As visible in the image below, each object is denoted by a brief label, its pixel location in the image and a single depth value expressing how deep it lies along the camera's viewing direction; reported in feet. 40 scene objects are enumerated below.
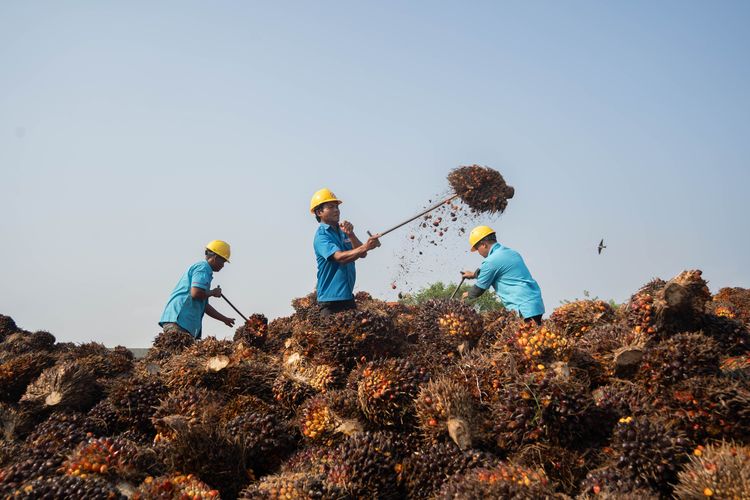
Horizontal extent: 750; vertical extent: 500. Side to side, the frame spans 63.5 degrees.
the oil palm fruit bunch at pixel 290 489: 13.37
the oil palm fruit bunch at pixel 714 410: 13.82
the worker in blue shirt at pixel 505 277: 28.35
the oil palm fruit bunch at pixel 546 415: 14.37
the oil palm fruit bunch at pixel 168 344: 26.89
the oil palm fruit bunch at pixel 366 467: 14.37
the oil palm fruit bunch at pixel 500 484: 12.08
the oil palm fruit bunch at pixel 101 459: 15.02
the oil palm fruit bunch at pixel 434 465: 14.14
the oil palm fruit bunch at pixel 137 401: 19.38
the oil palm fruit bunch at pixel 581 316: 20.86
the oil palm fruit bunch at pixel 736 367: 15.46
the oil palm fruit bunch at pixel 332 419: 16.24
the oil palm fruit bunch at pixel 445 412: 14.70
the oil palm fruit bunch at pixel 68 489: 13.00
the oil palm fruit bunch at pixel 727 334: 18.10
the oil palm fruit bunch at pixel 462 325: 21.98
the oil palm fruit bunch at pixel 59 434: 17.83
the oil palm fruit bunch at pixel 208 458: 15.38
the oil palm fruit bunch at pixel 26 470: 14.12
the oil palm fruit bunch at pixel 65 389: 20.99
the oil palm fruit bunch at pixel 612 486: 11.94
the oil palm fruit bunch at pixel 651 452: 13.08
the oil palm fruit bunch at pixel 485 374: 15.96
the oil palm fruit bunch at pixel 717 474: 11.35
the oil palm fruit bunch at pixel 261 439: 16.35
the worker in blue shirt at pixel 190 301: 33.32
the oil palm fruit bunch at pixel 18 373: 24.20
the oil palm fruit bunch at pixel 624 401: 14.69
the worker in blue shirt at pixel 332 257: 27.48
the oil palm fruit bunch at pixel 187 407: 17.04
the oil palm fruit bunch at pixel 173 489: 13.58
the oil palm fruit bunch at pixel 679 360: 15.48
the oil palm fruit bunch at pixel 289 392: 18.71
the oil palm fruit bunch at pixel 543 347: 16.74
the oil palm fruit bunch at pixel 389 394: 16.15
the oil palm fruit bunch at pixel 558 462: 13.75
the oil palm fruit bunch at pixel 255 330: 27.63
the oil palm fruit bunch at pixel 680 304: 17.47
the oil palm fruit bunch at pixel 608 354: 16.49
